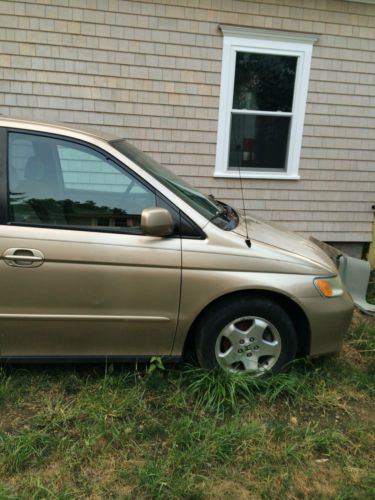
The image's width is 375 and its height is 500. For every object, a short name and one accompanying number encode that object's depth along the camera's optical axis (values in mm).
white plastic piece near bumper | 5074
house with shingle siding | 5344
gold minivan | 2701
